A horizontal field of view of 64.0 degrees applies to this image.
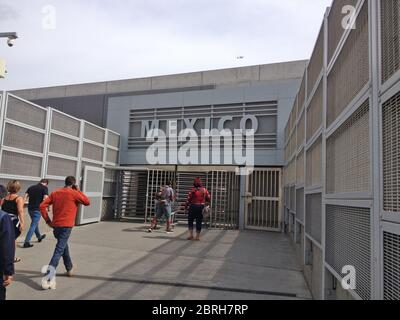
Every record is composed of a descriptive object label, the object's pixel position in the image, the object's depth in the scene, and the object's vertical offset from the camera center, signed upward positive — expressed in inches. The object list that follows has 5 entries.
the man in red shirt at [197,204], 375.9 -16.8
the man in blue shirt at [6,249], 111.6 -23.7
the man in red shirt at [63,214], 195.2 -18.3
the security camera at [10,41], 369.1 +161.7
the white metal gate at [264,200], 484.7 -10.7
